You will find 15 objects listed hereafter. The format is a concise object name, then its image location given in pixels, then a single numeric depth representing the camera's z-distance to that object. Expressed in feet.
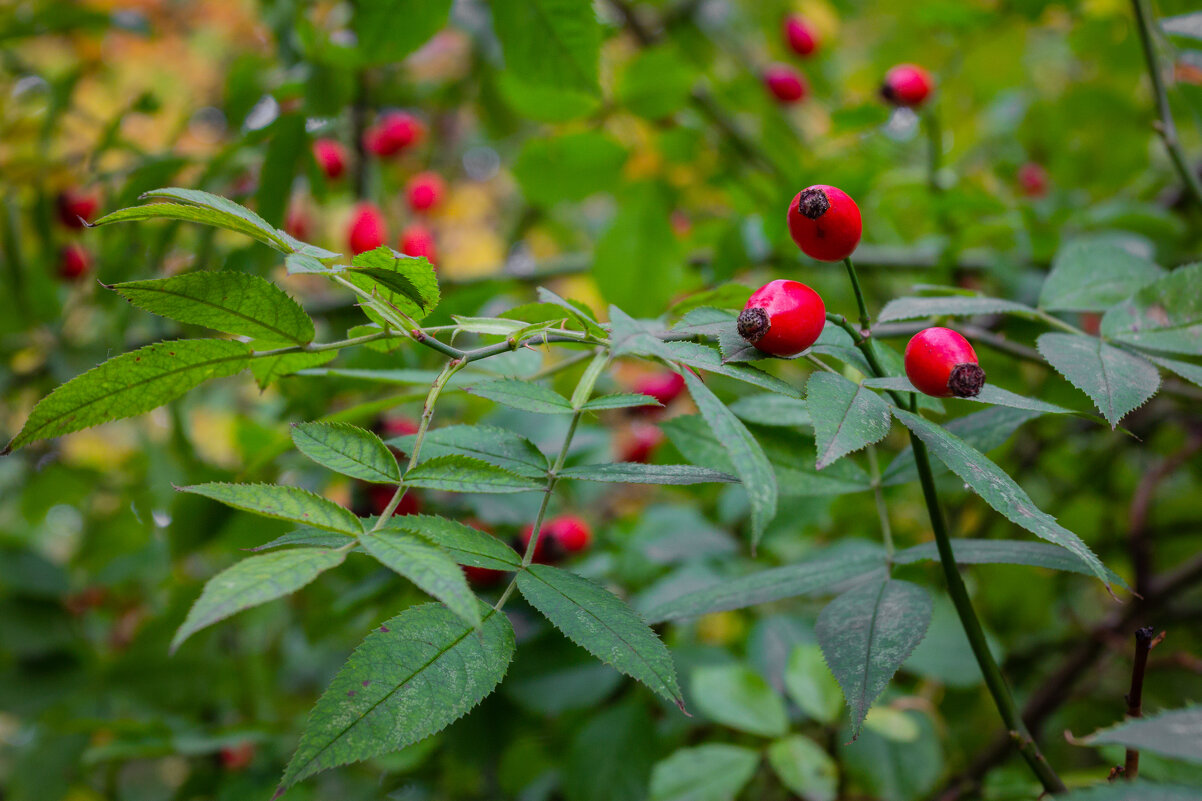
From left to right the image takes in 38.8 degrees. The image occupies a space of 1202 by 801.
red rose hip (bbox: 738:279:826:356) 1.05
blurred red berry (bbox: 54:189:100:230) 2.64
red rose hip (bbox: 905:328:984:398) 1.05
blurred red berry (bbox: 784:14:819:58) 2.89
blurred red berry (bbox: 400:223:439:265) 1.99
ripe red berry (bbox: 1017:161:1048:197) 2.88
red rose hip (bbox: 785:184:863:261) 1.10
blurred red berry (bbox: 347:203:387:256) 2.10
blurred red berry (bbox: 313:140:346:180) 2.61
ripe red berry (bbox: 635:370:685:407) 2.25
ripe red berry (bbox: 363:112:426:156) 2.91
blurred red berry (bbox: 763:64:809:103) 2.69
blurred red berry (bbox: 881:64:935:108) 1.89
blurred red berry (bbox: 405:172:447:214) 3.11
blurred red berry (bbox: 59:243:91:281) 2.66
